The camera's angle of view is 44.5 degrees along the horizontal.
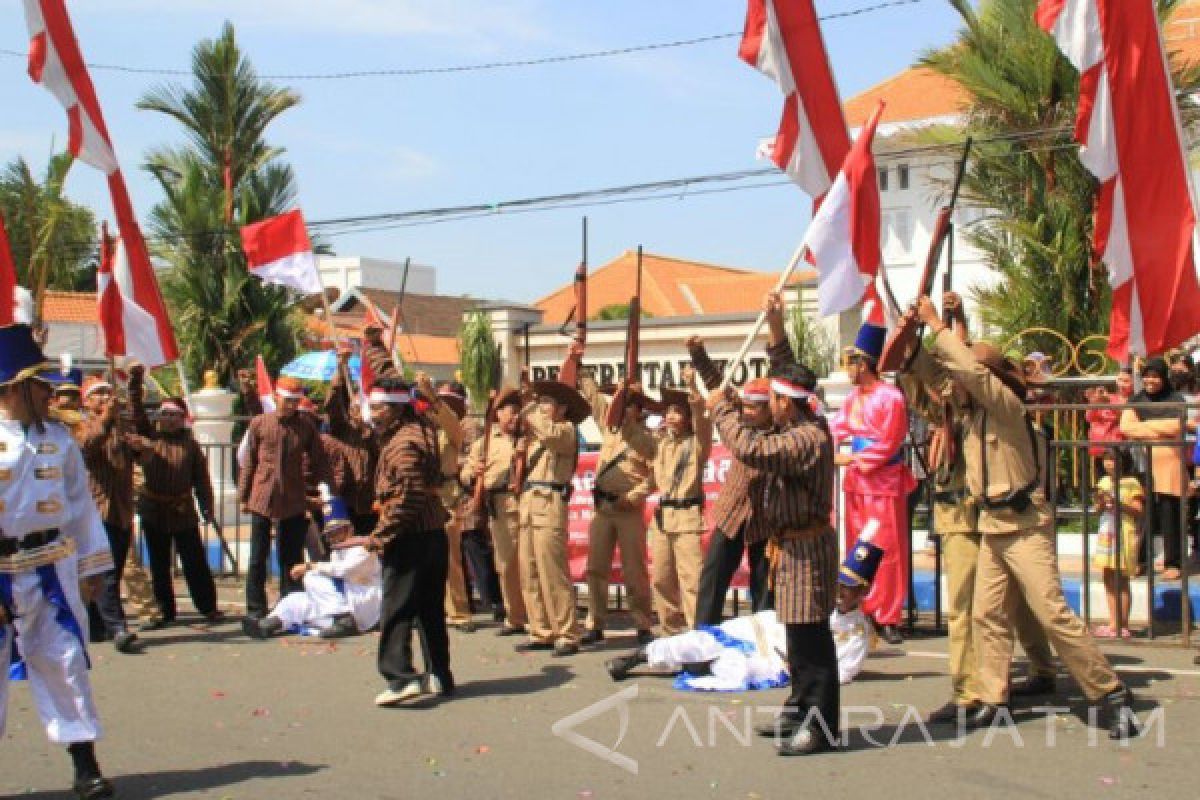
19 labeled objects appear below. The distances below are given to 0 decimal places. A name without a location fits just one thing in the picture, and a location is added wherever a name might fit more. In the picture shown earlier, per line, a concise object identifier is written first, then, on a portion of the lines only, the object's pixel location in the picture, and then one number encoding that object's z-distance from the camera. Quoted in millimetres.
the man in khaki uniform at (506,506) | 10750
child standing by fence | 9391
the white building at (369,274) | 57581
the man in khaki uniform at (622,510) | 10156
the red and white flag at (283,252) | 11922
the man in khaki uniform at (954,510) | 7301
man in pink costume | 9461
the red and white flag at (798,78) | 9148
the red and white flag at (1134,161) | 7836
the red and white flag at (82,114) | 10961
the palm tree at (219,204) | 25781
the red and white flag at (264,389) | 13555
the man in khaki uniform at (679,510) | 9805
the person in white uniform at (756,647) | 8375
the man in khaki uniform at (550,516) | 9898
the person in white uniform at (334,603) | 11023
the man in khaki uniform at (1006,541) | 6938
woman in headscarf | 9805
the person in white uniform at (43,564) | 6375
